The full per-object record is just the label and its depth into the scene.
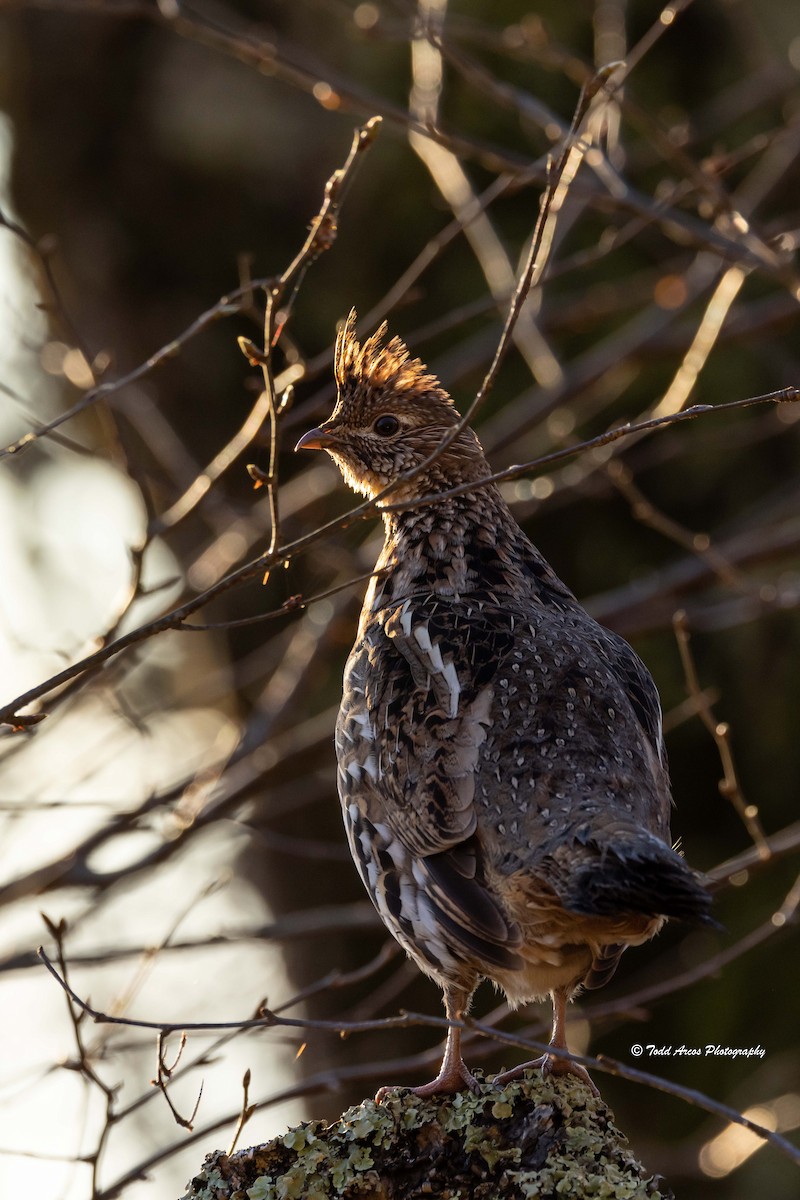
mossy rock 8.25
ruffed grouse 9.05
